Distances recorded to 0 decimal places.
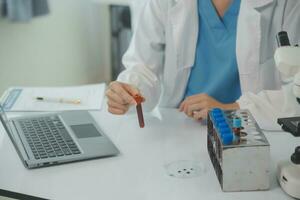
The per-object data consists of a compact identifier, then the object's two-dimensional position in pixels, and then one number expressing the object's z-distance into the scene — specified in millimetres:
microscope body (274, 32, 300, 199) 927
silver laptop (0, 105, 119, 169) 1139
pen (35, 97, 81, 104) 1522
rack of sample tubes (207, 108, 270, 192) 952
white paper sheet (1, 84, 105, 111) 1489
